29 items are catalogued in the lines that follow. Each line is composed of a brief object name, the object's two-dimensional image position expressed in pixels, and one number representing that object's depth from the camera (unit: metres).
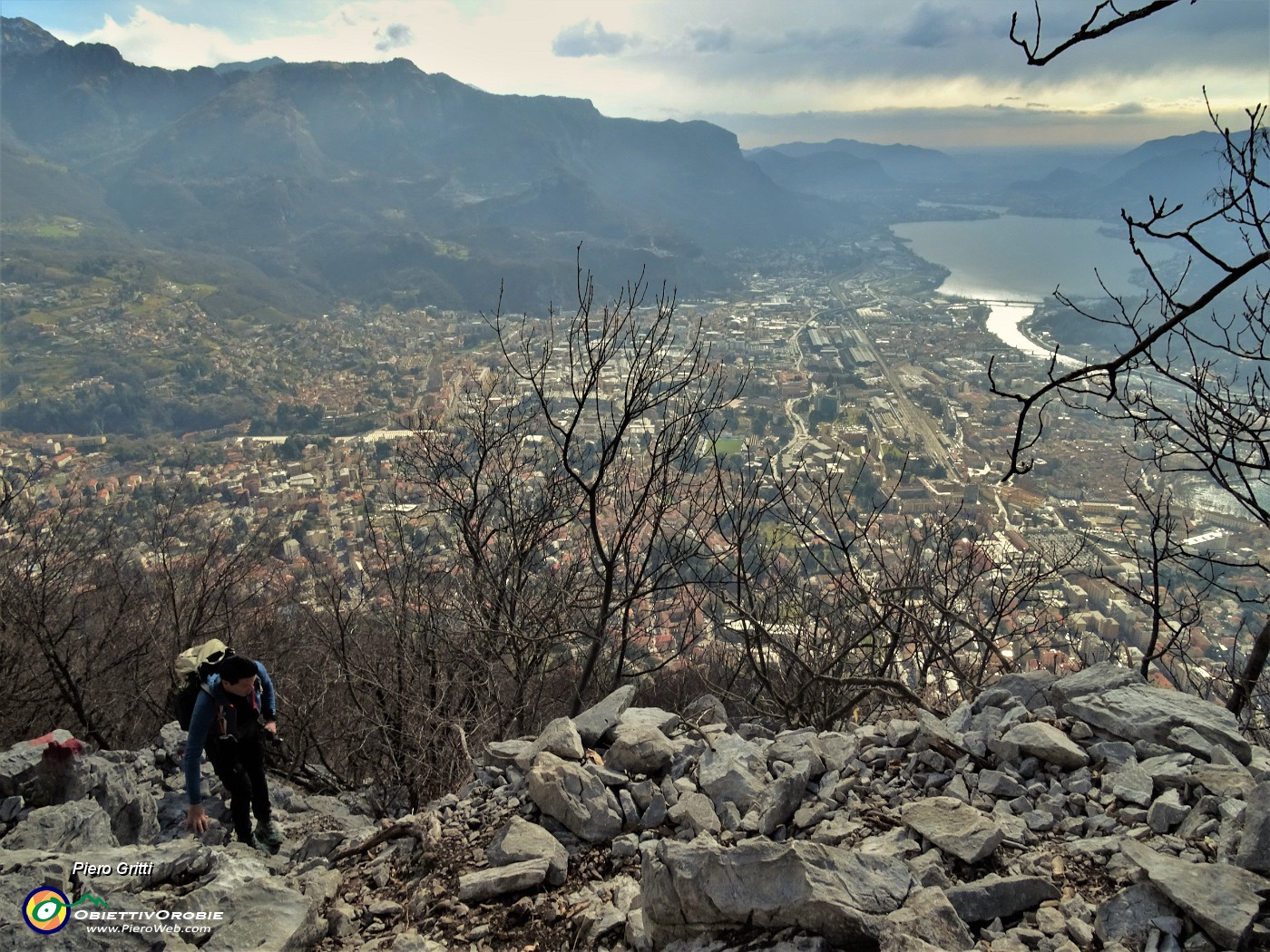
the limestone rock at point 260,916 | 3.13
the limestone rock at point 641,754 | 4.20
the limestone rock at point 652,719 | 4.62
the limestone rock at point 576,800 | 3.73
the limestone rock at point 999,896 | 2.79
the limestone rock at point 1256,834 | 2.70
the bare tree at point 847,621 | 6.54
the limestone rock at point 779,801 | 3.59
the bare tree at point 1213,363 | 1.83
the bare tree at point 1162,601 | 6.04
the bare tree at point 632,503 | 5.68
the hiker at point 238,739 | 4.53
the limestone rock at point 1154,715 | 3.89
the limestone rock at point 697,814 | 3.60
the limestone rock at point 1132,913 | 2.59
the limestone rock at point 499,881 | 3.31
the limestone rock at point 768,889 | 2.67
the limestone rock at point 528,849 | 3.45
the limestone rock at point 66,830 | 4.32
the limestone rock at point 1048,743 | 3.78
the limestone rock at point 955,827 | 3.15
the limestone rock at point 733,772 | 3.81
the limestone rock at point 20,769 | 4.97
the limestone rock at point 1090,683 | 4.41
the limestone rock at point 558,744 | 4.26
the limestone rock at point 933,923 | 2.59
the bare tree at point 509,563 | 7.38
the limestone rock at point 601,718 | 4.56
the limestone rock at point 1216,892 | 2.40
